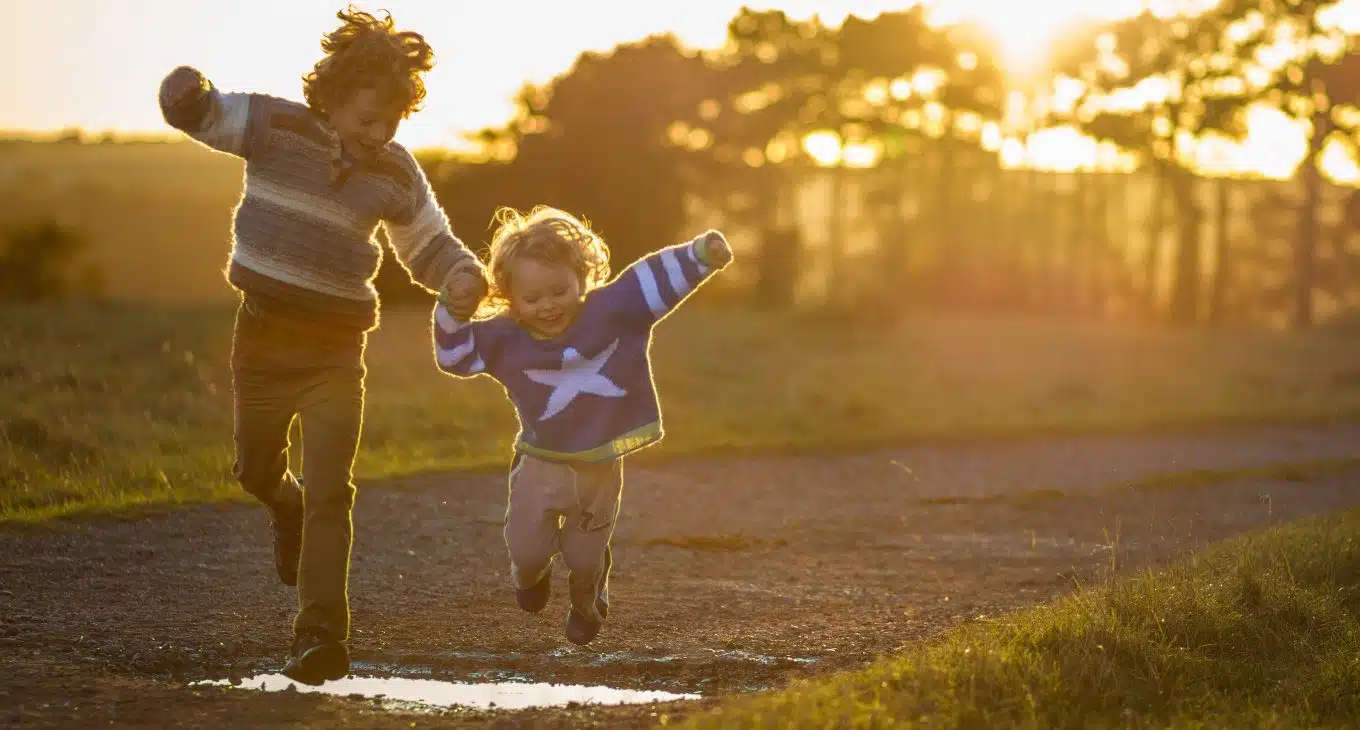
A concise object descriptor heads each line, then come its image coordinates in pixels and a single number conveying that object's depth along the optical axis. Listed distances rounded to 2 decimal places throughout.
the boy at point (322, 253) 5.16
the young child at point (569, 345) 5.20
